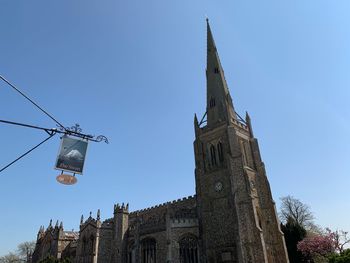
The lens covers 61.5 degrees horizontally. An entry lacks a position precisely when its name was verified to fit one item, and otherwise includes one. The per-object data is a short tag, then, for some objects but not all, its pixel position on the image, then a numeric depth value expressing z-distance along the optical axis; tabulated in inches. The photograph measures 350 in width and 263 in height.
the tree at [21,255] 2965.1
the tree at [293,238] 1424.7
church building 1212.5
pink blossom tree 1315.2
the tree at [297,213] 1851.6
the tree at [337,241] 1295.5
